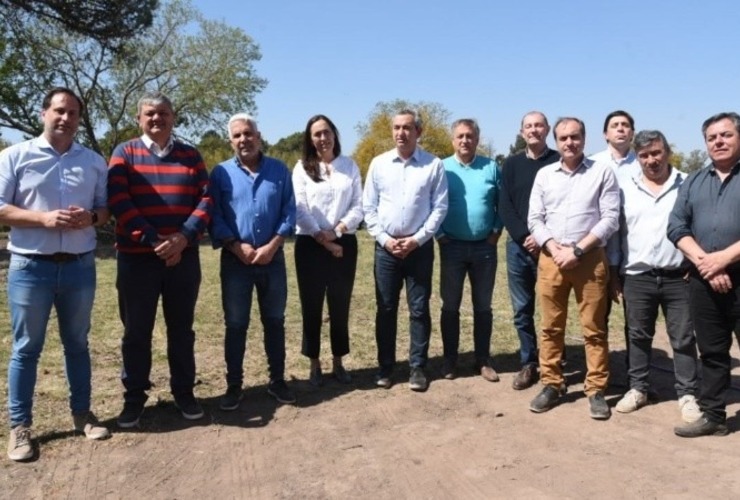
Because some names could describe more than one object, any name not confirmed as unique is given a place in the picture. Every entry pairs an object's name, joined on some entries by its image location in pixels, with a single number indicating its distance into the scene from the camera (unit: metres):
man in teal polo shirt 5.50
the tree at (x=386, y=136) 45.00
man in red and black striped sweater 4.37
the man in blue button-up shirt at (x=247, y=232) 4.83
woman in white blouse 5.27
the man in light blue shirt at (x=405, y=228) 5.32
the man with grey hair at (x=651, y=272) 4.71
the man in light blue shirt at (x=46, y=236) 4.02
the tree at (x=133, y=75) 22.12
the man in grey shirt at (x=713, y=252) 4.20
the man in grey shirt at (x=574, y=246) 4.78
